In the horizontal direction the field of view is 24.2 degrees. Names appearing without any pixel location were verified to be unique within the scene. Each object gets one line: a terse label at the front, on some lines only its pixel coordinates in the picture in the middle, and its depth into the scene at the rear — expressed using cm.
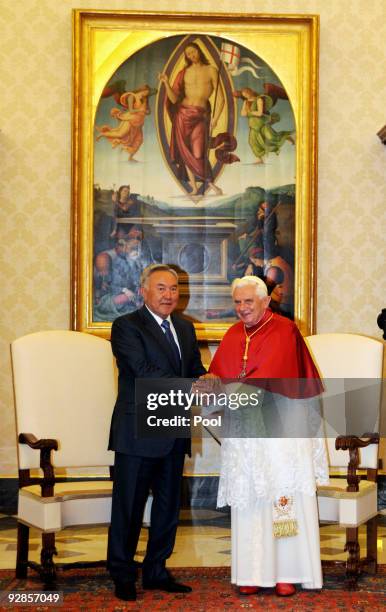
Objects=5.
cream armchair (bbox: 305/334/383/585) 586
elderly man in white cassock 525
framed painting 814
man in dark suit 531
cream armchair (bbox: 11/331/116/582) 564
